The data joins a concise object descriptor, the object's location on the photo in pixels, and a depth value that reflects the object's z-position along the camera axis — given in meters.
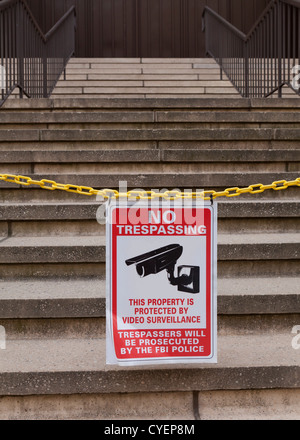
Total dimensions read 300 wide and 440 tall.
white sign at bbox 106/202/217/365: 1.89
